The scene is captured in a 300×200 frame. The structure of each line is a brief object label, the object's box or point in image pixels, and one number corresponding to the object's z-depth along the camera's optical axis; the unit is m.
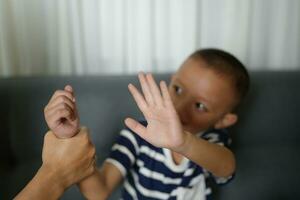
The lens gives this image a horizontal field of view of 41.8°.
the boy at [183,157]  0.94
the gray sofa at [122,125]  1.05
